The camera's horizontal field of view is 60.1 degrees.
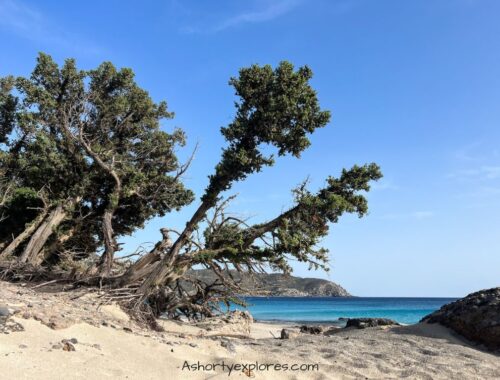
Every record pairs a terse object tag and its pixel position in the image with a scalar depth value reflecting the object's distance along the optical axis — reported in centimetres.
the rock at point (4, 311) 638
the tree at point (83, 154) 1680
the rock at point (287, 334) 1330
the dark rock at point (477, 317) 1024
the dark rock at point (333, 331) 1481
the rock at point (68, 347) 590
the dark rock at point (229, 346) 781
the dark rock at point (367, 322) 1669
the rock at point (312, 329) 1747
